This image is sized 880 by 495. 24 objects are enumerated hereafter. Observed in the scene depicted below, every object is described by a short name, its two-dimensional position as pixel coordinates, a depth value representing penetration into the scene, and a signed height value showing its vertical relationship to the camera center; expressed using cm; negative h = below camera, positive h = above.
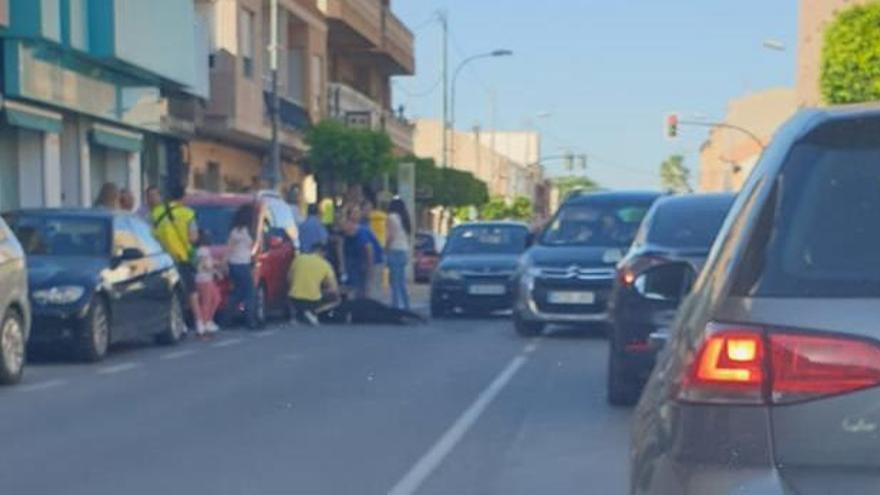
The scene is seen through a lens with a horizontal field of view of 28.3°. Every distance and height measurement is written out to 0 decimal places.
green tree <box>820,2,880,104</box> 3738 +265
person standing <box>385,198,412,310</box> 2644 -114
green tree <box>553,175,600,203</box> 17638 -16
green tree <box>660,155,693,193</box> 19230 -1
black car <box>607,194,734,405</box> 1225 -67
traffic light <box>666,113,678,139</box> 6294 +192
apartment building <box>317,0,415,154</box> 5197 +415
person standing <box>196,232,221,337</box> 2077 -130
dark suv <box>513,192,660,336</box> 2036 -95
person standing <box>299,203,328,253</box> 2675 -86
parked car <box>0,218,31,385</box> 1420 -109
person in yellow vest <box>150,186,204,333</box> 2105 -69
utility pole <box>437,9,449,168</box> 6286 +216
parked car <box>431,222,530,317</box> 2534 -150
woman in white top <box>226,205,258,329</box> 2194 -112
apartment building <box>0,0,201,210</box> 2648 +153
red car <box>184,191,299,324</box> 2341 -77
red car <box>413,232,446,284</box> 4741 -216
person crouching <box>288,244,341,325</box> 2377 -148
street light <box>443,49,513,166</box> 6844 +495
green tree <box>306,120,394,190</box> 4484 +70
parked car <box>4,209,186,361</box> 1633 -101
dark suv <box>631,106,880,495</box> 397 -38
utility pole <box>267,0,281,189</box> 3634 +152
